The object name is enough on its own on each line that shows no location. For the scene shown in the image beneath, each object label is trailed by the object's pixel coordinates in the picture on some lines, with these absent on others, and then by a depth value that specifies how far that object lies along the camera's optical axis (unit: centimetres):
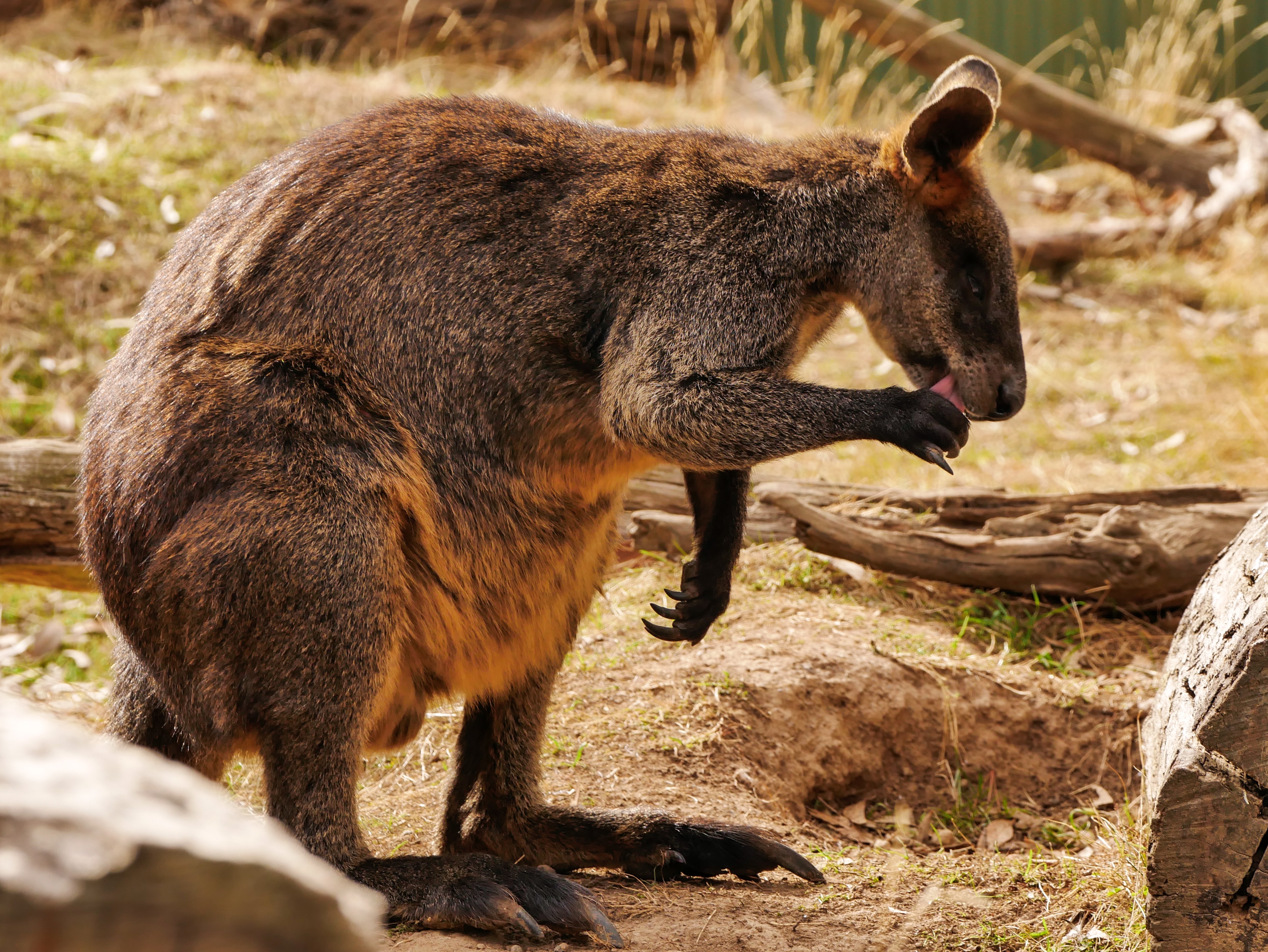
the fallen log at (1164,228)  2109
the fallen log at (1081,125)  2195
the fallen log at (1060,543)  1061
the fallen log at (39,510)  971
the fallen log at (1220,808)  554
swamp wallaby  626
